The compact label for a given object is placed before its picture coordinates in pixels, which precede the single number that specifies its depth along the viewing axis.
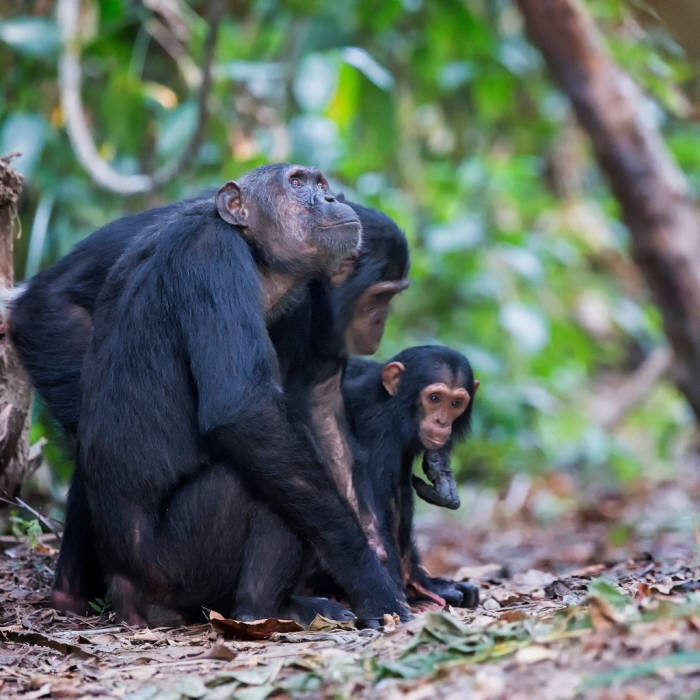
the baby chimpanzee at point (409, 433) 11.39
